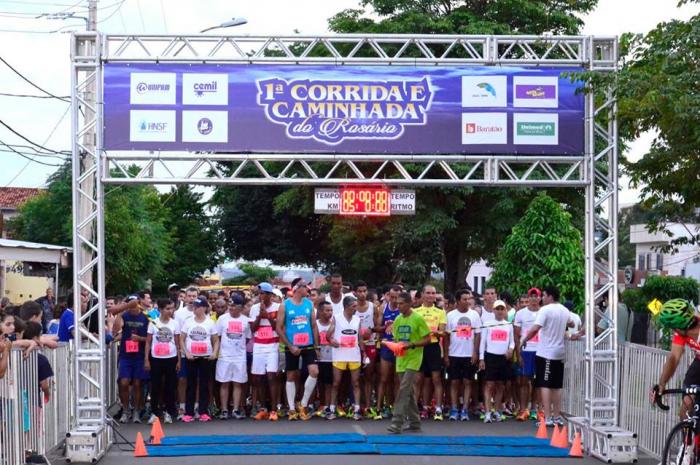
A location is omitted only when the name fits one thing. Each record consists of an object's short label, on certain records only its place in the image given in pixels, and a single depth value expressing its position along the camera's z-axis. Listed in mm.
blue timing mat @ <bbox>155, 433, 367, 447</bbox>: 15555
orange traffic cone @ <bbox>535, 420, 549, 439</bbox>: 16234
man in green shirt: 16656
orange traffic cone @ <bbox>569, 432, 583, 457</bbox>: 14680
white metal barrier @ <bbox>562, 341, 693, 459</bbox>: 13664
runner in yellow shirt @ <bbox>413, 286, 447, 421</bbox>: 18312
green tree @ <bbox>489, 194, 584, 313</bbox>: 32844
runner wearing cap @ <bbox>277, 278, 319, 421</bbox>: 18547
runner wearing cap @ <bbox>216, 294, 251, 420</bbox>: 18562
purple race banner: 15555
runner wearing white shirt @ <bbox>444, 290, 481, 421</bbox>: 18719
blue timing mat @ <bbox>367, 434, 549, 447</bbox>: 15594
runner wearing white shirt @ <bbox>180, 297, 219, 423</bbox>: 18422
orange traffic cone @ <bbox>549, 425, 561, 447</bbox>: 15550
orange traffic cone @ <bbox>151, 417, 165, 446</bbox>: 15594
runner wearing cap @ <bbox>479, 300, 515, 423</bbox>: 18453
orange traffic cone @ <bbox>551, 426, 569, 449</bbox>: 15438
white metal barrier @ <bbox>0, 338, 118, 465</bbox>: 11828
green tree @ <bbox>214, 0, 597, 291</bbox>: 38812
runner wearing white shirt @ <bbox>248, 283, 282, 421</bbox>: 18641
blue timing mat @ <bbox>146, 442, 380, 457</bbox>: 14477
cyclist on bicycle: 10883
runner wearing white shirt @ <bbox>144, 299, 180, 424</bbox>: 18156
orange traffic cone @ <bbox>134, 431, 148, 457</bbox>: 14516
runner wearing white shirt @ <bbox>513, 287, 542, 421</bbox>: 18391
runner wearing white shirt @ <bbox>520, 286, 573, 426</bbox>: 16562
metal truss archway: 15242
